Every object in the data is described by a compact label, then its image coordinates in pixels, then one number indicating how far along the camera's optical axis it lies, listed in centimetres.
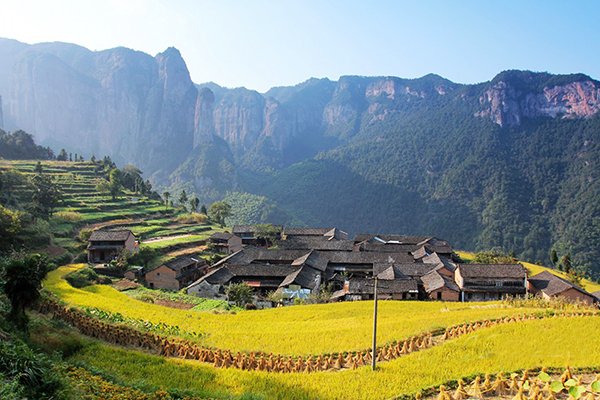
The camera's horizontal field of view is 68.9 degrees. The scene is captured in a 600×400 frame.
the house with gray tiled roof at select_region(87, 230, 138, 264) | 5497
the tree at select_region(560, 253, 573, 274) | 6600
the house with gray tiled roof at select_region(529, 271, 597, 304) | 4562
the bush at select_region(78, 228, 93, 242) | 5725
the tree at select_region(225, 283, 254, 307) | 4453
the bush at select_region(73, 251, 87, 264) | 5236
